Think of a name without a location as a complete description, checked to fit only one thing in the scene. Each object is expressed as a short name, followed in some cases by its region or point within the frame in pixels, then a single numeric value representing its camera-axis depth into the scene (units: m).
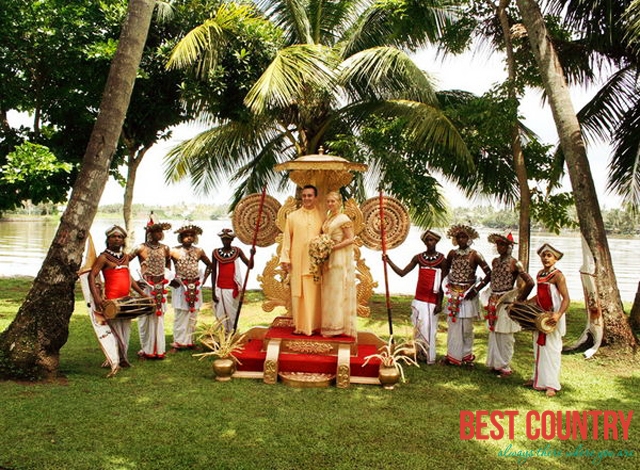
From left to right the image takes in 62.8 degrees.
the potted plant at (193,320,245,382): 5.65
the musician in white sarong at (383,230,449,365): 6.68
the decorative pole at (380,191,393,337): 6.52
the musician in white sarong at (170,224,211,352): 7.25
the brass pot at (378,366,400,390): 5.55
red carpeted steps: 5.66
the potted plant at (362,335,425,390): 5.57
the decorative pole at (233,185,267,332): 6.69
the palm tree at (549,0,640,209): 8.17
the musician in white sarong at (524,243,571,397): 5.52
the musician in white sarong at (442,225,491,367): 6.54
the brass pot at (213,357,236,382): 5.62
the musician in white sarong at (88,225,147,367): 5.88
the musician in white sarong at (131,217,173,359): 6.57
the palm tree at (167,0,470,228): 8.68
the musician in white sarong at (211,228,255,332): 7.46
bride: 6.10
